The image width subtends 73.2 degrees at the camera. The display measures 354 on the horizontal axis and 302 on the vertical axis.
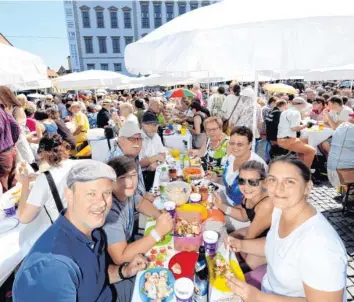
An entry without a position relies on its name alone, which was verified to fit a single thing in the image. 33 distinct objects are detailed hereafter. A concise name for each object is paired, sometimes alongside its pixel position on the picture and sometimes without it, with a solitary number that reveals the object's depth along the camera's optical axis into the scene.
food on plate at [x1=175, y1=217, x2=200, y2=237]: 2.01
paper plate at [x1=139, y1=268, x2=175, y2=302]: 1.53
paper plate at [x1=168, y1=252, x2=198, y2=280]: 1.73
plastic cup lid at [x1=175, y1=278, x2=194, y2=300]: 1.41
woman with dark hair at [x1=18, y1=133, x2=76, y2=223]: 2.27
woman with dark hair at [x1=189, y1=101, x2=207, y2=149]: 6.18
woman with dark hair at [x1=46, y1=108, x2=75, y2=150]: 5.90
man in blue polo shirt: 1.20
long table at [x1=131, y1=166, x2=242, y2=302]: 1.55
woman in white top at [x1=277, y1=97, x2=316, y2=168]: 5.56
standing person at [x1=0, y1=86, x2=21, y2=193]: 3.61
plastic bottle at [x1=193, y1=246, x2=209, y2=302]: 1.48
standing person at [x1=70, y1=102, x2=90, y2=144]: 6.99
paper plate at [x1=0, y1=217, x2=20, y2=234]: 2.32
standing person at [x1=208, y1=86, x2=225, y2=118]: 8.13
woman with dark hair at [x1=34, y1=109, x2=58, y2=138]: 5.76
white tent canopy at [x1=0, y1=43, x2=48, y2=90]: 2.61
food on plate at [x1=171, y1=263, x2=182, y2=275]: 1.74
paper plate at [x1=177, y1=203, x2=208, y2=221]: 2.39
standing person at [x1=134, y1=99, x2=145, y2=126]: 8.31
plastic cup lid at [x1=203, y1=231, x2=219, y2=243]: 1.79
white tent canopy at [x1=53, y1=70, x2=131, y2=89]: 8.67
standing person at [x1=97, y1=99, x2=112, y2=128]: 7.91
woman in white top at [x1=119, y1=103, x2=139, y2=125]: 7.24
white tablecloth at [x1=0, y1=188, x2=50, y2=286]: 2.03
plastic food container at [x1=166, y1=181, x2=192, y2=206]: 2.56
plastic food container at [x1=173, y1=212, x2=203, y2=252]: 1.96
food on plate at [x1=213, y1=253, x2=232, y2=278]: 1.72
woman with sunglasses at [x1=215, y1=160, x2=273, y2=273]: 2.18
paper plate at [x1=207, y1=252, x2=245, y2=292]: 1.63
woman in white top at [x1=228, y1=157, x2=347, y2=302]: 1.29
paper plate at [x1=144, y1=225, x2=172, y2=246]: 2.10
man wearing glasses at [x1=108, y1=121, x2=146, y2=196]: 3.24
